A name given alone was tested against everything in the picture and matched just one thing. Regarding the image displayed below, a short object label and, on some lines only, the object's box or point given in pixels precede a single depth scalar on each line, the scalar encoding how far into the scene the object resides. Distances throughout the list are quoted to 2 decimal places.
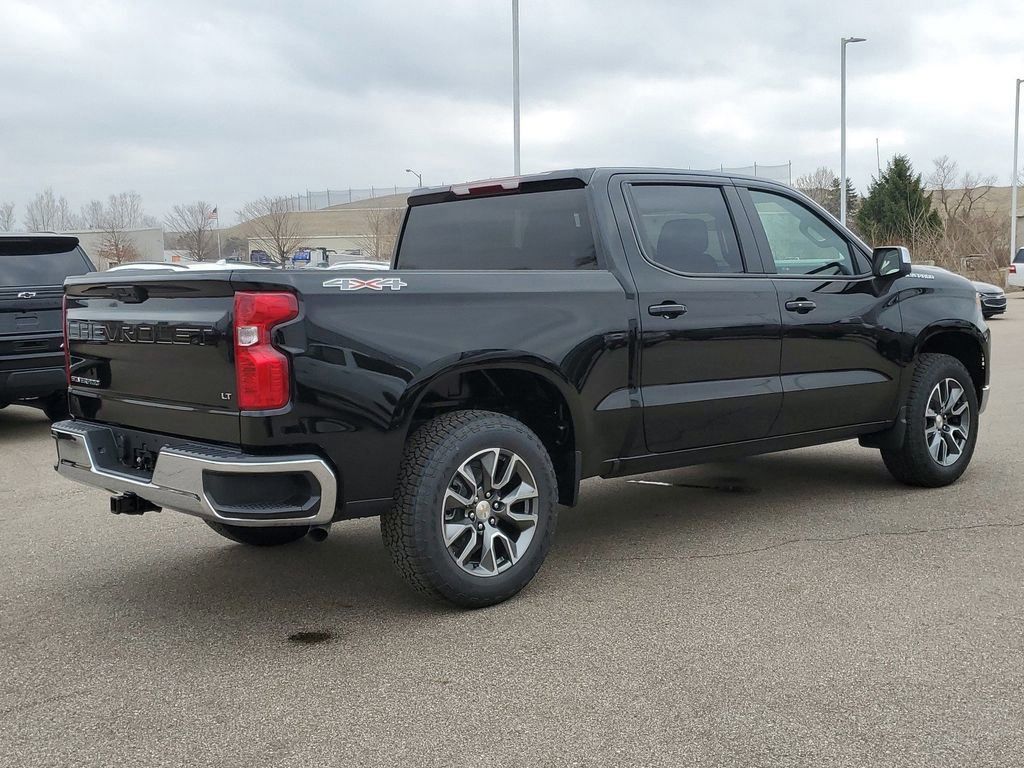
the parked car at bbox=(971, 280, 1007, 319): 22.06
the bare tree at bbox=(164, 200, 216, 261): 63.59
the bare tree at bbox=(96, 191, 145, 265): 60.83
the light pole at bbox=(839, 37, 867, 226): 35.38
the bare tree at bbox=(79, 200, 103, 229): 79.81
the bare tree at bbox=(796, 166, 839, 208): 65.00
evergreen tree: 47.93
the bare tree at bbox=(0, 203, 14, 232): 71.06
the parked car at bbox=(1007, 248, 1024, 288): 31.89
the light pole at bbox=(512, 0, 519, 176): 24.38
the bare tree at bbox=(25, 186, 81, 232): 79.00
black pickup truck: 4.04
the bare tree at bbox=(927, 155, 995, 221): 43.88
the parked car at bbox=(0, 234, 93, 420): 9.11
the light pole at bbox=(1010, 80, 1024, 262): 43.59
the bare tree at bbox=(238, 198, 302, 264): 53.82
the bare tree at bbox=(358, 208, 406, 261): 42.97
